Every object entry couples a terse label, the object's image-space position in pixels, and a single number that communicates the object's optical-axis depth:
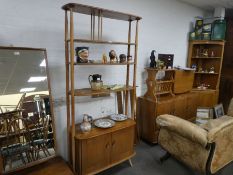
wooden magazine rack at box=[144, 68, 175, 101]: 2.80
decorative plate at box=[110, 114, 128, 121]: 2.37
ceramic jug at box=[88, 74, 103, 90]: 2.12
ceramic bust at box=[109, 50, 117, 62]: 2.18
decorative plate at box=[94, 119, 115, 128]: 2.15
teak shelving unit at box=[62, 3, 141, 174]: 1.72
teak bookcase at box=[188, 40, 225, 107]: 3.57
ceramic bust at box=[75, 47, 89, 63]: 1.91
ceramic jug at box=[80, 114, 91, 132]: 2.01
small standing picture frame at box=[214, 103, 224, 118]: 3.33
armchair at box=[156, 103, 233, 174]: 1.79
